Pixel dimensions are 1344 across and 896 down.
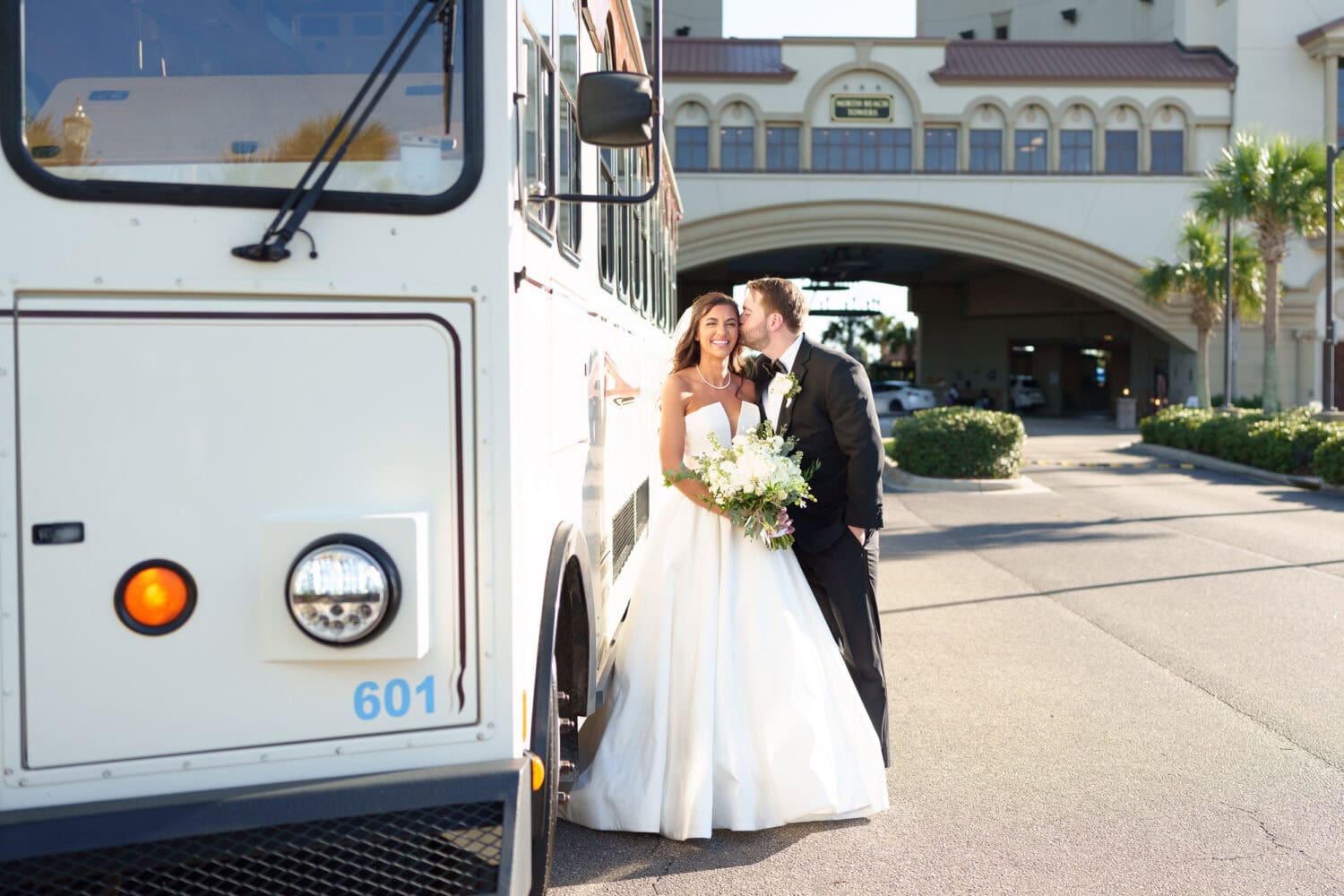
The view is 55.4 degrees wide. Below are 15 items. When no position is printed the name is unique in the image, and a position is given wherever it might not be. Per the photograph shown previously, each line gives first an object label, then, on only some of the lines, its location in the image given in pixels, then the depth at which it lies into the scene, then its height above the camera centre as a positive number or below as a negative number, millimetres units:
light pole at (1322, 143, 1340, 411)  23453 +3255
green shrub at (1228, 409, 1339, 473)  19562 -517
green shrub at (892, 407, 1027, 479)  18688 -513
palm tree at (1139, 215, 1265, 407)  32375 +3479
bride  4488 -1053
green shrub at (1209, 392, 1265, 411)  35906 +201
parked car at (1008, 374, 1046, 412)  53969 +672
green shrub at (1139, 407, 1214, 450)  25031 -343
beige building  38438 +8238
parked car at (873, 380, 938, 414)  49812 +501
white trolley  2680 -80
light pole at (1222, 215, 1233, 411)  29531 +1663
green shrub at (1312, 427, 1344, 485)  17562 -703
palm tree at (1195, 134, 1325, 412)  27031 +4597
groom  4875 -160
